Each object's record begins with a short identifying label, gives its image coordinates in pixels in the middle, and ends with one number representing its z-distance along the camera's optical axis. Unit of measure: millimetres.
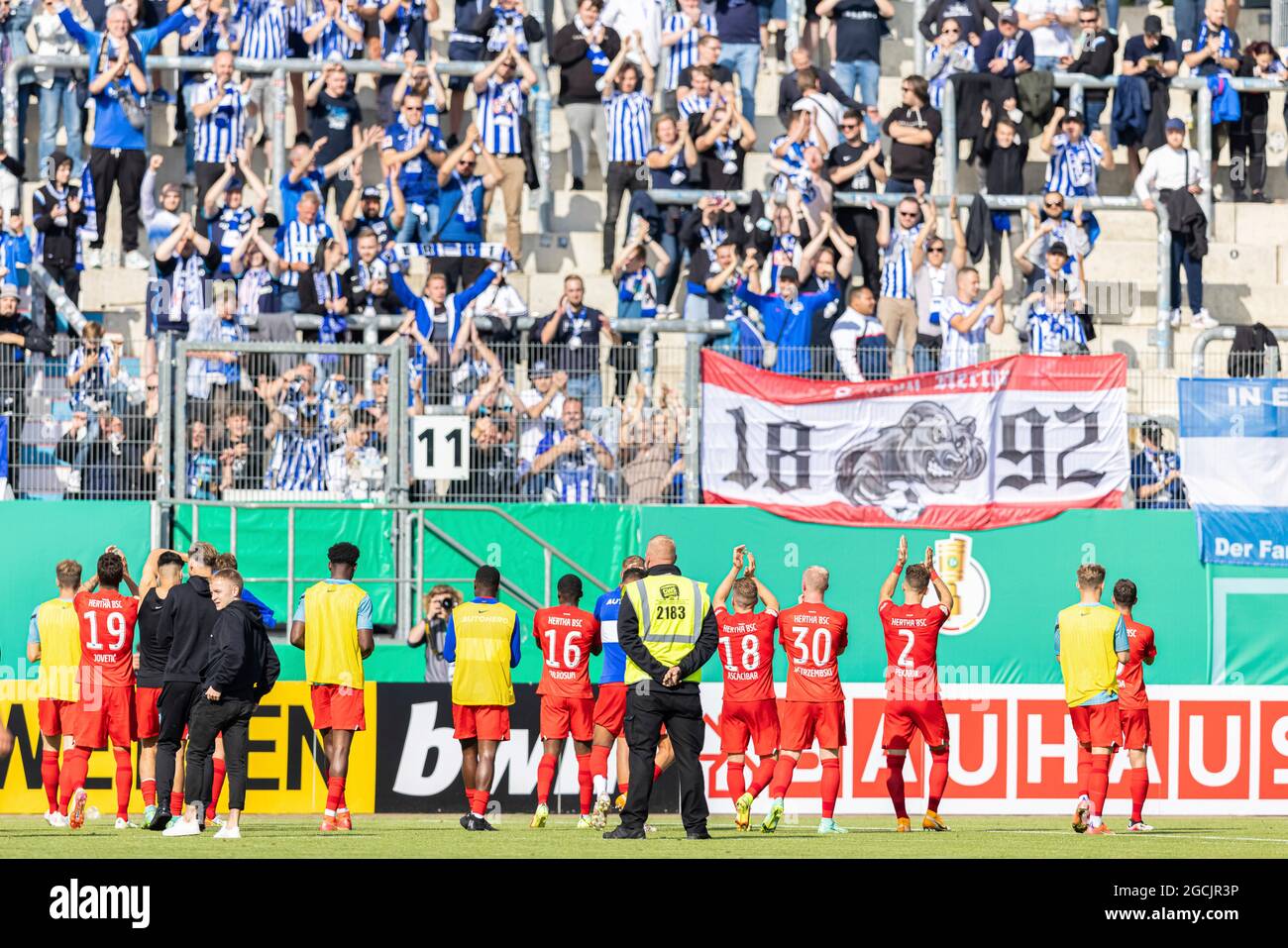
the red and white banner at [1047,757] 18812
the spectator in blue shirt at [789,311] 21141
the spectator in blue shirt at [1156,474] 20734
